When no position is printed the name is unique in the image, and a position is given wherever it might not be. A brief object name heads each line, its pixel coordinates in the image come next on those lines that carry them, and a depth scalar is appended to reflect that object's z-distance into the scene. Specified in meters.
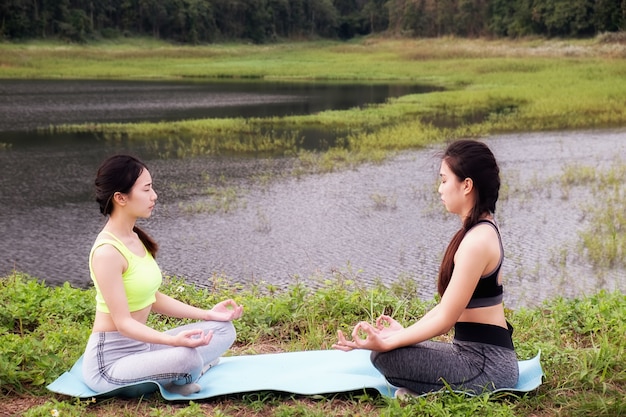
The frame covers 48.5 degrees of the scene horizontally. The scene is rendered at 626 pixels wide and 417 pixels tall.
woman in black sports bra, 2.92
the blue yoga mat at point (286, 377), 3.18
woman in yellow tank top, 3.02
